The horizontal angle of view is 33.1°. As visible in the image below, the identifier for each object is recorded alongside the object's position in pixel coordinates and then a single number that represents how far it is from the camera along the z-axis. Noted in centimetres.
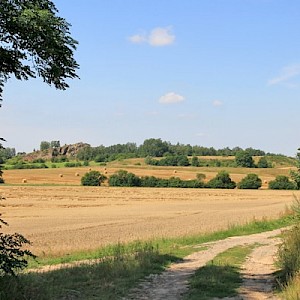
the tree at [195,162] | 11716
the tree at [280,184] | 8620
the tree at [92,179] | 9012
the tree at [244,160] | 11056
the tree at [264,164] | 10888
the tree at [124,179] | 9075
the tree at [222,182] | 8869
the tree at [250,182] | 8788
